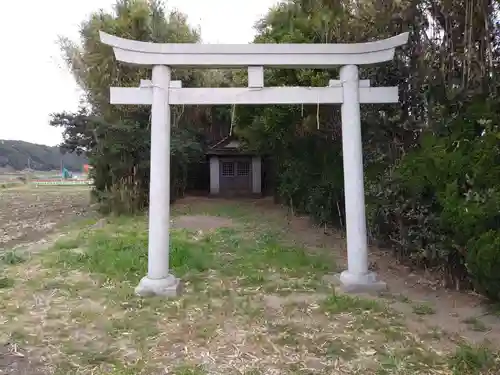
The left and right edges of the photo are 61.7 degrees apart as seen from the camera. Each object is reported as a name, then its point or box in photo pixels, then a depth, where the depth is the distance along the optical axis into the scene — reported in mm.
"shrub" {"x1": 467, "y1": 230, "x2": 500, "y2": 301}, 3625
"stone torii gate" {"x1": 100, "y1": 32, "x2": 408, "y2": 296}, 4754
